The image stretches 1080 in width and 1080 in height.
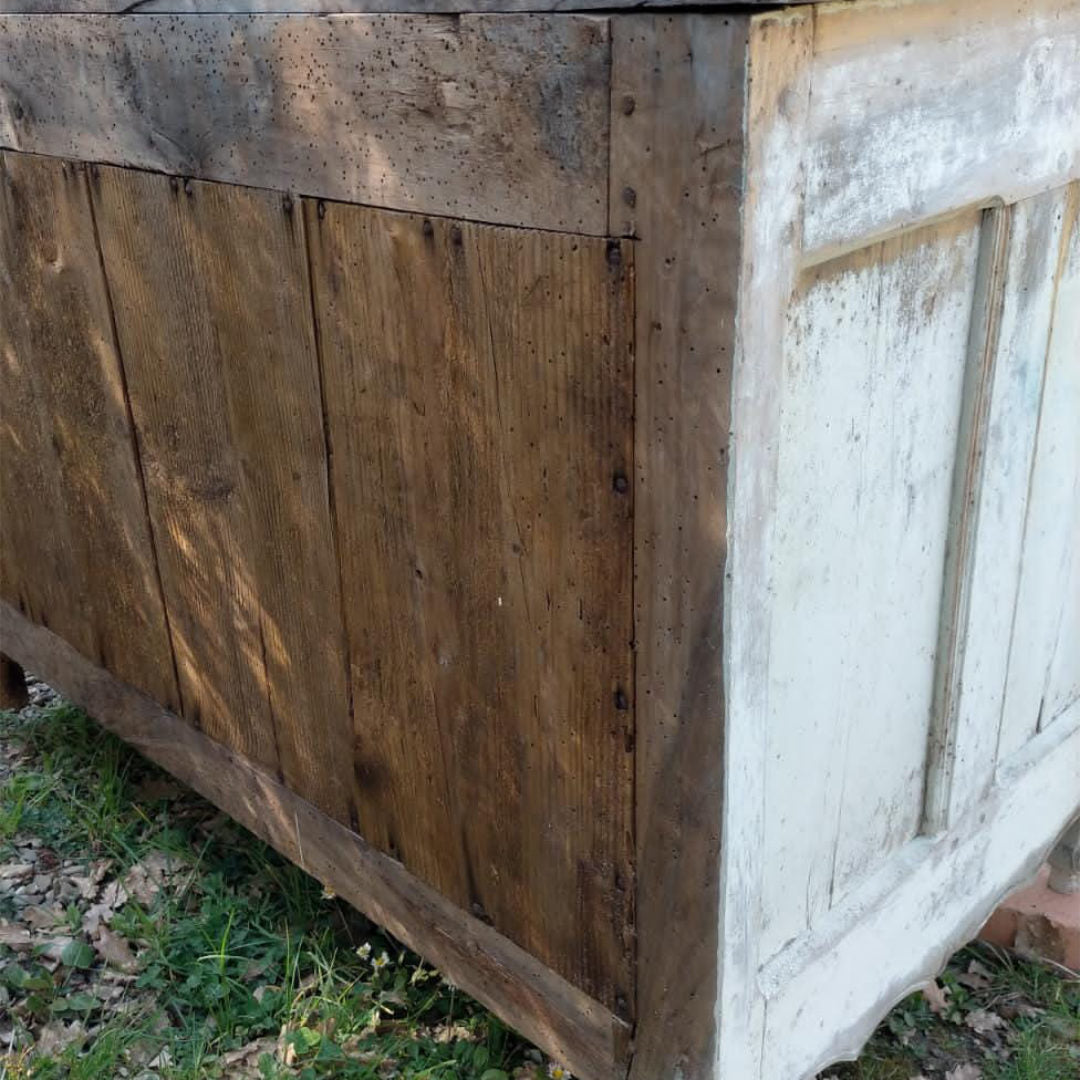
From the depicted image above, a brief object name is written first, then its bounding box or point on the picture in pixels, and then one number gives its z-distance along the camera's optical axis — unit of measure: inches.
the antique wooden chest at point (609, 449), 50.1
